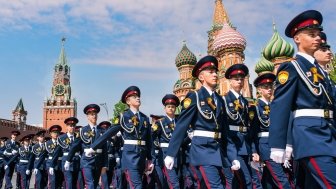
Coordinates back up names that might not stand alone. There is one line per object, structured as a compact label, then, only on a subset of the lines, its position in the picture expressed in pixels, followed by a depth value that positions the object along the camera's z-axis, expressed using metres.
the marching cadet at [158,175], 10.96
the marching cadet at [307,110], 3.60
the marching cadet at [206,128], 5.66
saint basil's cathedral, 32.09
